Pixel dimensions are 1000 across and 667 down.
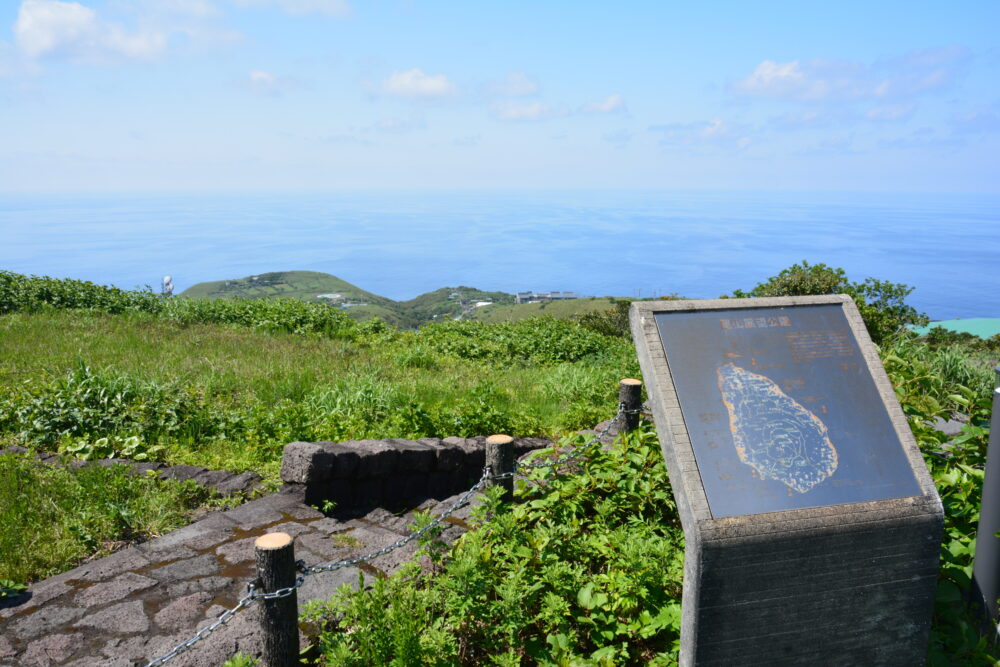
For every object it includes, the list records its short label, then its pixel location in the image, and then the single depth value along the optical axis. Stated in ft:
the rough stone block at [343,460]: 18.13
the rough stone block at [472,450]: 20.86
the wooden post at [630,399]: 18.37
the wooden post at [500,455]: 14.93
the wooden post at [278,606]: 10.23
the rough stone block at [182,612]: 12.66
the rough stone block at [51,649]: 11.71
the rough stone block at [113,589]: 13.38
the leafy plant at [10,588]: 13.67
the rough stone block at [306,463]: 17.67
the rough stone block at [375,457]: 18.66
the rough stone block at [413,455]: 19.46
